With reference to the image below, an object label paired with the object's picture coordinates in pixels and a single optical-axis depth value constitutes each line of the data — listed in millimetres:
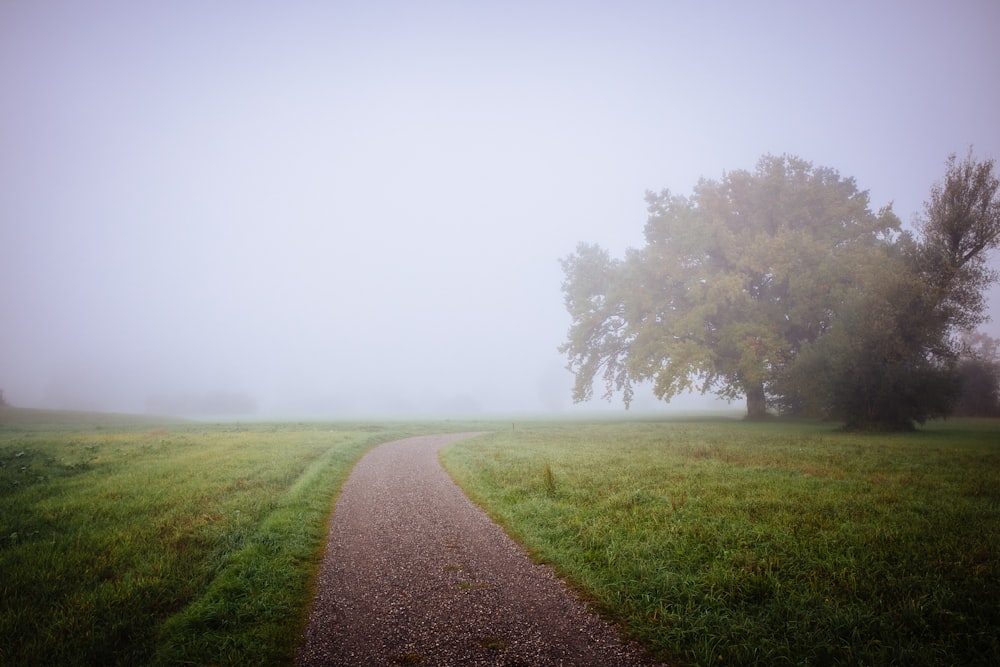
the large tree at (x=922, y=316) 21703
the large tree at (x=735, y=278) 30141
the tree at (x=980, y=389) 34531
